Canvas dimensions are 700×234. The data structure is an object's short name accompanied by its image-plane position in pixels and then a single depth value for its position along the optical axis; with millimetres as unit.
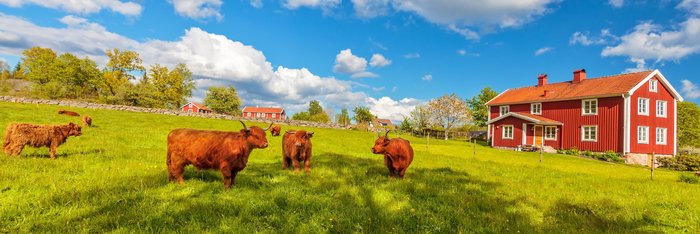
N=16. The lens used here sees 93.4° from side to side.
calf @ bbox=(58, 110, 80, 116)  27025
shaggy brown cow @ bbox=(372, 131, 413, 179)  9391
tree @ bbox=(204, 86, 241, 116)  72000
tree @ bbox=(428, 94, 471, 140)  61906
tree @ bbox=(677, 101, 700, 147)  57156
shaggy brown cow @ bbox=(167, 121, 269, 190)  6832
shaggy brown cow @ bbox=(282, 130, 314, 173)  9609
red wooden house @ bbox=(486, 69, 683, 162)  30203
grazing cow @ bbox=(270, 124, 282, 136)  27053
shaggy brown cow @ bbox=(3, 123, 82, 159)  9414
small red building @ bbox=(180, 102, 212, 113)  86544
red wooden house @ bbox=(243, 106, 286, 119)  98675
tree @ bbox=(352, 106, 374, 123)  93312
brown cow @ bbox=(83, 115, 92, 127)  21484
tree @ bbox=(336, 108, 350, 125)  101675
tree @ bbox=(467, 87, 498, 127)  64000
